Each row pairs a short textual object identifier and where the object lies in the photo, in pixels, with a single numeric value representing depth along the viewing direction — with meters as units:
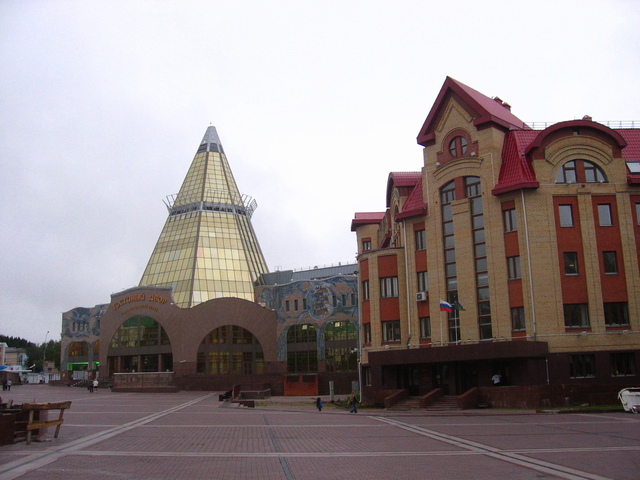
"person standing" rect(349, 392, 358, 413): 36.34
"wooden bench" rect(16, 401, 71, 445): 19.68
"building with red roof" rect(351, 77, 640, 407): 37.34
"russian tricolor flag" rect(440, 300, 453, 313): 39.38
